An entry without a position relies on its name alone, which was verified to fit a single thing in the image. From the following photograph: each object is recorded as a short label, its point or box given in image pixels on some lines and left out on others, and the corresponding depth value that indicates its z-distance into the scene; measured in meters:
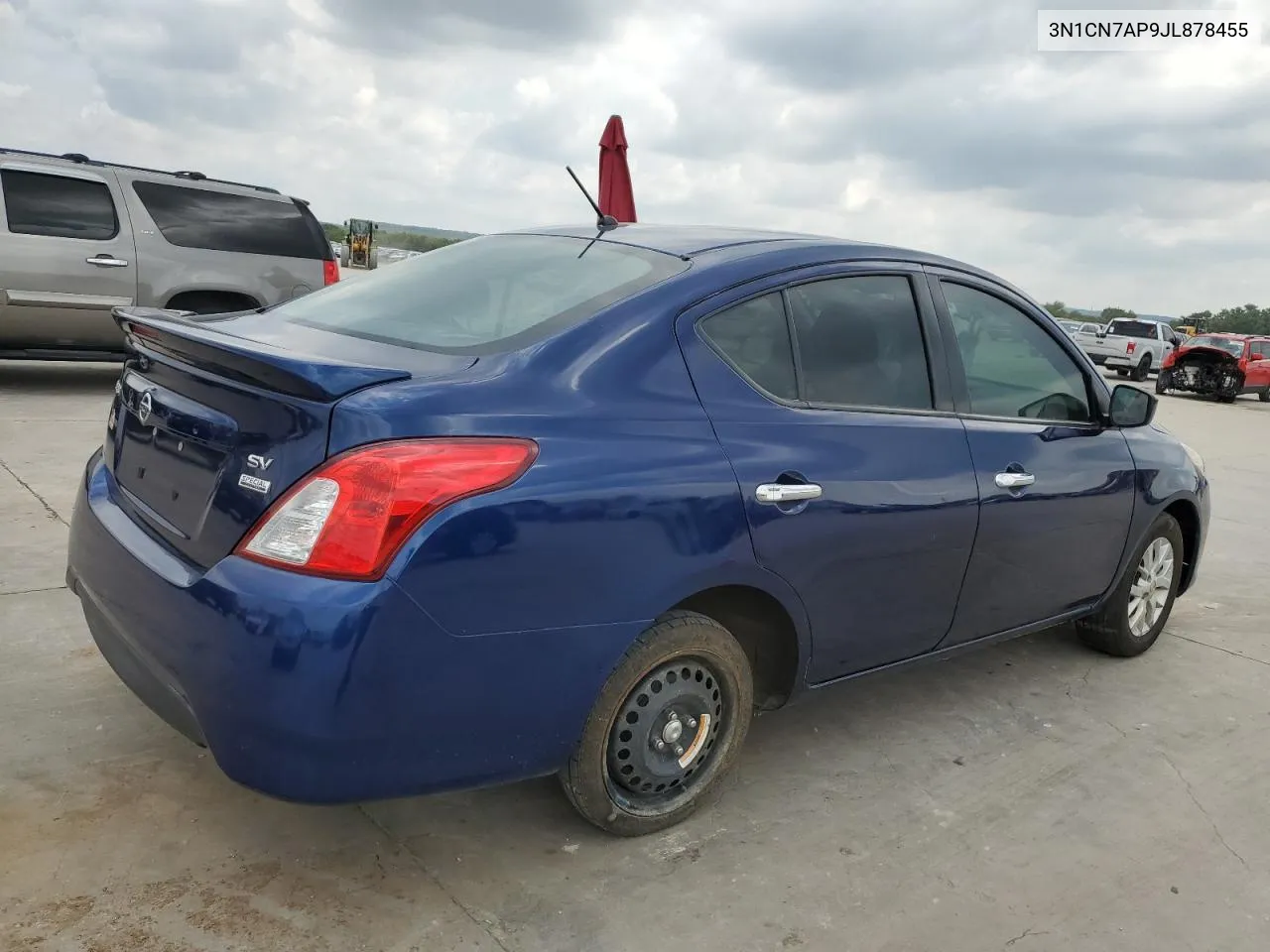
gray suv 8.70
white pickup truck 26.55
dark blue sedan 2.16
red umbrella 9.01
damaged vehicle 22.23
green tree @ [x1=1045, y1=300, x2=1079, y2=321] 46.45
